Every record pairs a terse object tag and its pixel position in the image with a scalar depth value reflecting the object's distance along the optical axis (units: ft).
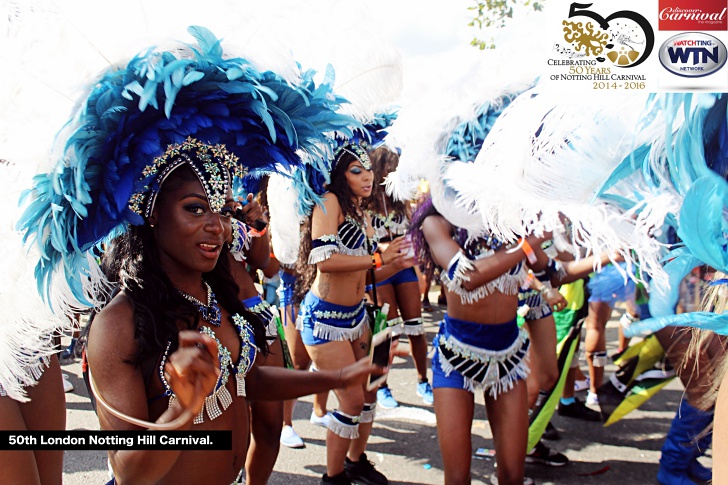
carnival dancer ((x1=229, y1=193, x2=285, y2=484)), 11.03
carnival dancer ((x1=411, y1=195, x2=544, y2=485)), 10.63
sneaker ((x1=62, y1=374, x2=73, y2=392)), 19.16
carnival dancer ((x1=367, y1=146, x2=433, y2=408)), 18.40
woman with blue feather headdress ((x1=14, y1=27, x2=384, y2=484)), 5.89
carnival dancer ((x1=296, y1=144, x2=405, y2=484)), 13.02
